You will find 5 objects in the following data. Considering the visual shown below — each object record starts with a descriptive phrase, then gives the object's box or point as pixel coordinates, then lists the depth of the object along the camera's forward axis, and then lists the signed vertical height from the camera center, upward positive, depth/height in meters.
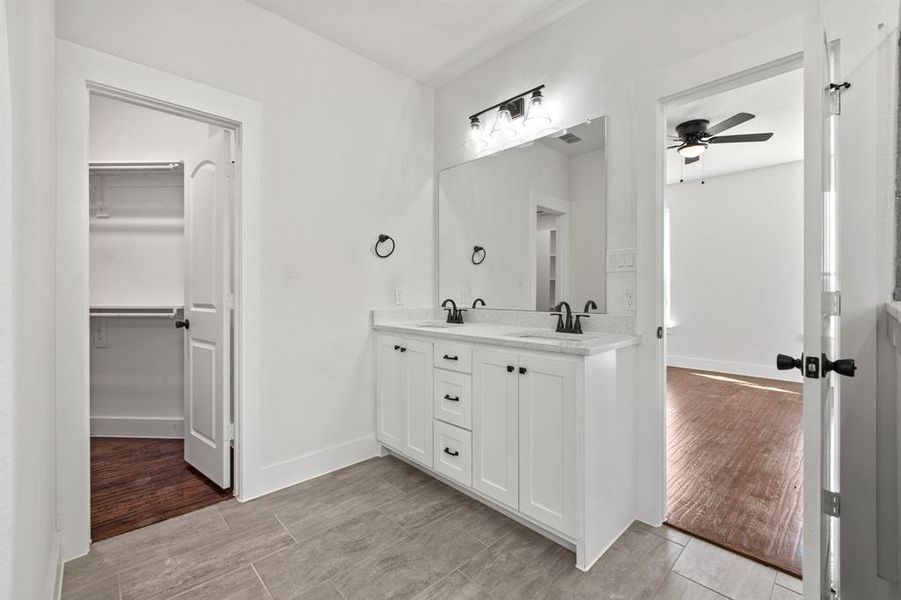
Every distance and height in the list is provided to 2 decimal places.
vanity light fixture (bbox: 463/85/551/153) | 2.51 +1.15
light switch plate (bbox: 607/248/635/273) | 2.09 +0.19
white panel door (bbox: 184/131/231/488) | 2.37 -0.08
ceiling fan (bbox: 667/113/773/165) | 3.54 +1.42
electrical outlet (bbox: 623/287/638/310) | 2.08 +0.00
